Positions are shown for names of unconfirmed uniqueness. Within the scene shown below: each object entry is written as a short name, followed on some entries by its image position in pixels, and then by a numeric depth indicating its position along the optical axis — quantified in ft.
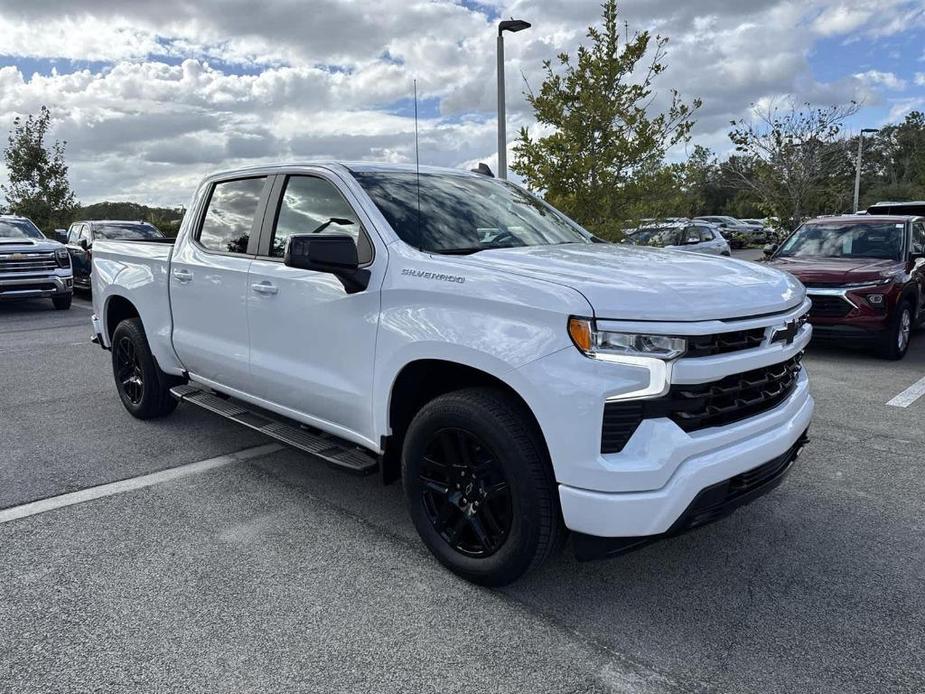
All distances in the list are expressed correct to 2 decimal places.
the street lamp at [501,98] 38.32
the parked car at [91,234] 48.78
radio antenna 13.07
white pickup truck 8.62
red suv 25.82
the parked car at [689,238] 39.09
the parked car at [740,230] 101.85
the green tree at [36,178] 81.71
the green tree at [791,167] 50.88
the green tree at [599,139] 32.40
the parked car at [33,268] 41.75
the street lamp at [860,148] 100.22
